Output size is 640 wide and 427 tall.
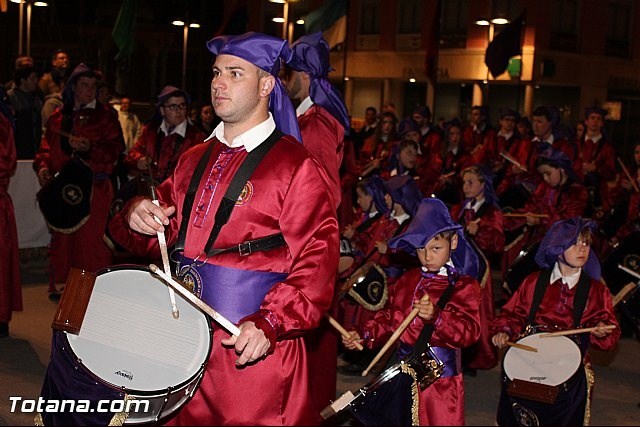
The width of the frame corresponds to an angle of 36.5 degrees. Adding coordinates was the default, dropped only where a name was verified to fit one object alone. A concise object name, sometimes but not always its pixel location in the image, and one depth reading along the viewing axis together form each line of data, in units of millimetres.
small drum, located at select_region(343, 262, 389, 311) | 6754
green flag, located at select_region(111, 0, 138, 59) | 16172
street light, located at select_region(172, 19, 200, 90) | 20081
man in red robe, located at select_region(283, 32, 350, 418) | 5785
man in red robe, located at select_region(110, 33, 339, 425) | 3488
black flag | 17891
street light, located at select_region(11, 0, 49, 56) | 17797
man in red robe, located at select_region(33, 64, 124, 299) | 9031
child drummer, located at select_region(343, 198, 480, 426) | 4898
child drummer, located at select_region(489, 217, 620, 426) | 5277
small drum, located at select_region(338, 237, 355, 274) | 6430
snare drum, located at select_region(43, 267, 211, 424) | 3250
